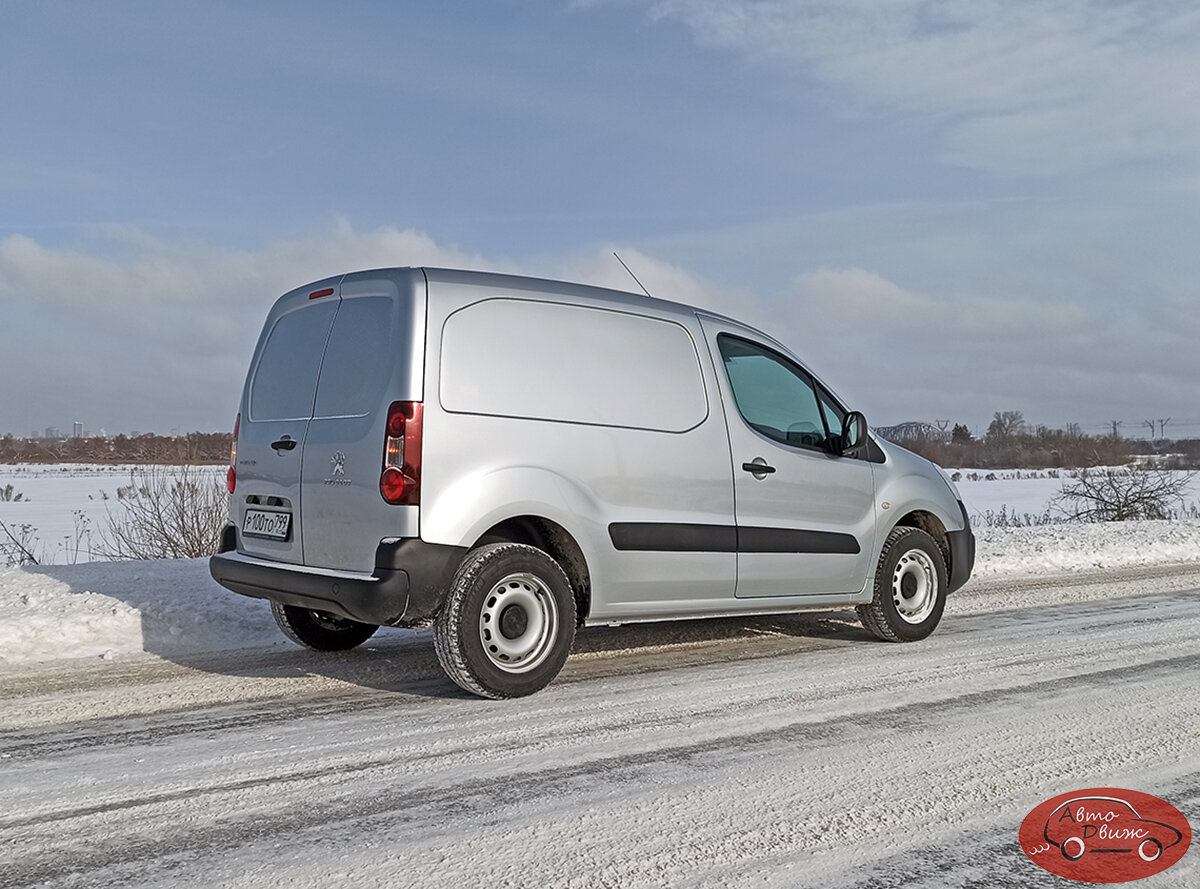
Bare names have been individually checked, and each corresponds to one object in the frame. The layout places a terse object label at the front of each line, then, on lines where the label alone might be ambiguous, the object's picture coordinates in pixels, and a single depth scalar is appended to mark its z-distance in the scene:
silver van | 4.86
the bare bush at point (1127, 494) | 20.06
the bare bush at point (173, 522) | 13.17
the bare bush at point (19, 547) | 11.67
